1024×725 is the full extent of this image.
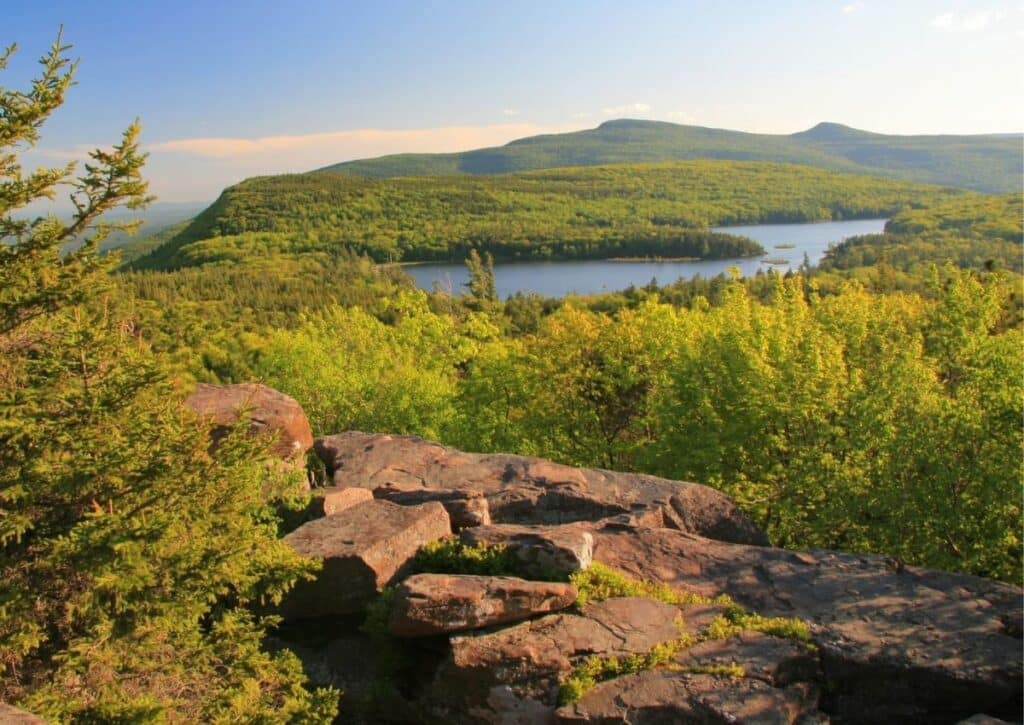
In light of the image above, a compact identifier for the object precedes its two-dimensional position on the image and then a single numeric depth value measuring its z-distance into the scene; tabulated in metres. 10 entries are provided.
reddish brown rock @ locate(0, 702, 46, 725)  7.47
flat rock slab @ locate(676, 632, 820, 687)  11.09
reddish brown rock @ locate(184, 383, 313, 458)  18.39
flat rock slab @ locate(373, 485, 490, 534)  15.91
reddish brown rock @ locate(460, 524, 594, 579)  13.19
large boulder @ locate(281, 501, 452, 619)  13.52
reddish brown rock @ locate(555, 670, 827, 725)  10.29
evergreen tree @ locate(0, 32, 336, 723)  10.28
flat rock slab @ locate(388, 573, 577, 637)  11.98
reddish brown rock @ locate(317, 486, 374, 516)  16.30
